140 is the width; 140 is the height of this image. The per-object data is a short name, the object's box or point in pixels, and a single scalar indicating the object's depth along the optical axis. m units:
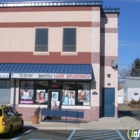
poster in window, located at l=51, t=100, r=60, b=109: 23.12
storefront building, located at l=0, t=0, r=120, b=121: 23.09
